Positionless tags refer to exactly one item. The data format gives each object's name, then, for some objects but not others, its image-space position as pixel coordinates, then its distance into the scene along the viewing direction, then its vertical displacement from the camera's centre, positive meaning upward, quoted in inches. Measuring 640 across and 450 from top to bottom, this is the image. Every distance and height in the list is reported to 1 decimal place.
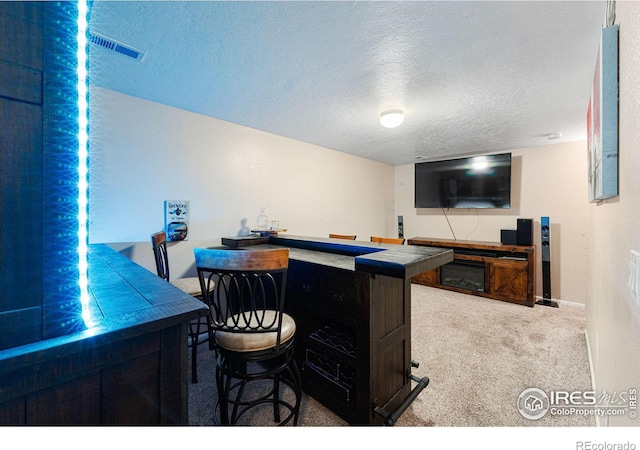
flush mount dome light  102.1 +44.4
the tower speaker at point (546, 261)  145.2 -20.2
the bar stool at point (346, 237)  123.6 -5.6
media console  141.9 -27.7
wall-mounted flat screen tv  161.0 +30.3
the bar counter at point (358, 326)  55.9 -26.0
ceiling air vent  62.4 +46.5
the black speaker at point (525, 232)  148.5 -3.6
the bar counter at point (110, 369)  22.4 -14.6
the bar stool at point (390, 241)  104.1 -6.3
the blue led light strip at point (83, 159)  25.9 +6.9
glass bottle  131.0 +2.3
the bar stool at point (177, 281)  76.3 -19.5
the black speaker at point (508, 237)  155.8 -6.8
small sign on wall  102.4 +2.5
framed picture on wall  39.5 +18.5
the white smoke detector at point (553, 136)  133.2 +48.6
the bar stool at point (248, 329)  47.9 -21.6
